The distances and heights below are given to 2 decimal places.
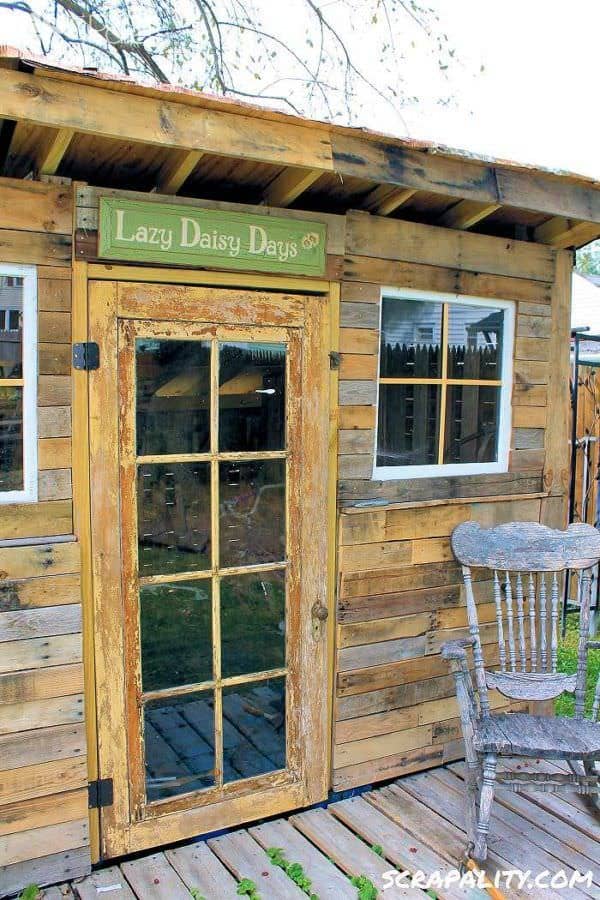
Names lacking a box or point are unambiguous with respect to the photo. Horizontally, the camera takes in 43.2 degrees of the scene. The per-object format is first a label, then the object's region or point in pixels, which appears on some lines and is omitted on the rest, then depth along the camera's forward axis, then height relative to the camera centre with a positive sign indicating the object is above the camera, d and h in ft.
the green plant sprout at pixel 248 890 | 8.36 -5.36
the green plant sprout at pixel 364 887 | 8.37 -5.37
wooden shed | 8.23 -0.41
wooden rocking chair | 9.08 -3.72
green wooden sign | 8.45 +1.99
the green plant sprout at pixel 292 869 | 8.56 -5.39
